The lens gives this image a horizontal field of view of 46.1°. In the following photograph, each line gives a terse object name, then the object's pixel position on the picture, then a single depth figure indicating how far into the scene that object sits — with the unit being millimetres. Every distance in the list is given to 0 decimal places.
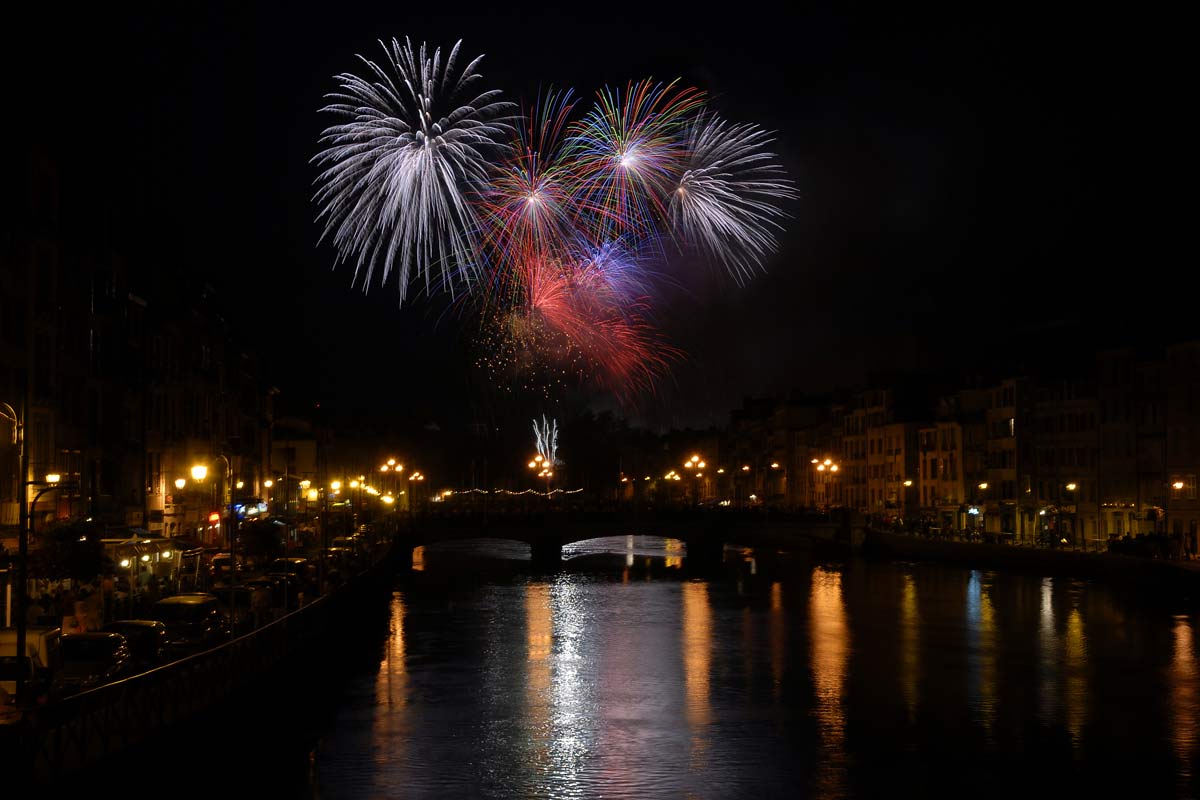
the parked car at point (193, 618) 37281
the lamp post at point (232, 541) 39072
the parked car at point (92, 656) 30062
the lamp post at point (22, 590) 24766
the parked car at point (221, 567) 54969
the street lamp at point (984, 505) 110812
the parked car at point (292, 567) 56844
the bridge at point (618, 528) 100000
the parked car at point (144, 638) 33531
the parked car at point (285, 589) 48109
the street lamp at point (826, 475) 144000
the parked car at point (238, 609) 38062
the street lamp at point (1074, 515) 95750
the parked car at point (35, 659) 25203
